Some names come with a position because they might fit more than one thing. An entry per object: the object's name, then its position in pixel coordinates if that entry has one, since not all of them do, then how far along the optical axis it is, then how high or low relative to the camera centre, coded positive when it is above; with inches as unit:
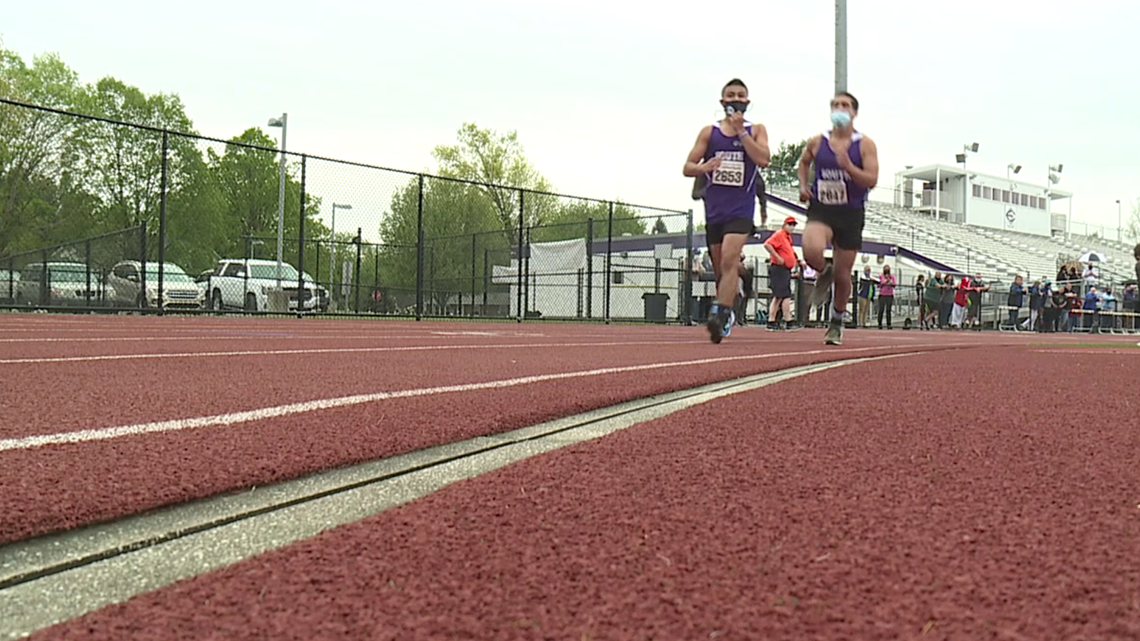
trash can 887.1 -4.4
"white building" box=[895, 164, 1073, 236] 2576.3 +297.7
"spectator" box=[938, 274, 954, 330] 1038.4 +7.2
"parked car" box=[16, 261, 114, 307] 664.4 +1.5
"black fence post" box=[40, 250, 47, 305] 681.0 +1.7
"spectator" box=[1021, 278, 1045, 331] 1089.4 +7.6
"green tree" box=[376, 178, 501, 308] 812.0 +60.3
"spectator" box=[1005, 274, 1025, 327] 1085.9 +15.0
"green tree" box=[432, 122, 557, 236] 2292.4 +324.5
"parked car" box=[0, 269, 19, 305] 695.7 +1.3
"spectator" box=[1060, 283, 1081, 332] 1096.8 +6.2
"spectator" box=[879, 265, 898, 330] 926.4 +15.6
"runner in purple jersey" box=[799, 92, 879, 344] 280.1 +33.7
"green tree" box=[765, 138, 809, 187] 3501.5 +541.5
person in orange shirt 555.2 +20.3
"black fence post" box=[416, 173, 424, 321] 658.2 +28.8
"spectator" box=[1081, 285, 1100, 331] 1052.5 +6.4
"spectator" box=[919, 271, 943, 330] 1017.5 +9.8
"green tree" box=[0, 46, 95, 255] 1273.4 +145.9
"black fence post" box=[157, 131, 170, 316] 556.1 +42.4
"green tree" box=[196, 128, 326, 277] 1008.9 +145.6
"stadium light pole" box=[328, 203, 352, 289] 856.3 +29.6
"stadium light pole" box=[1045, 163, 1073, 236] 2918.3 +398.0
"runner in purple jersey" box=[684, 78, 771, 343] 284.4 +38.2
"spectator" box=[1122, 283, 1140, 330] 1138.0 +10.9
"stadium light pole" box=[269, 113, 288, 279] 1053.2 +184.9
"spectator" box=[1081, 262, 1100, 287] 1033.2 +36.7
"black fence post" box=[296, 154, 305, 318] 599.2 +17.4
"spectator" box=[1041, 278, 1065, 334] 1084.3 +6.9
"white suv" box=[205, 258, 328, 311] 831.7 +6.0
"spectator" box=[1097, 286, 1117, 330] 1146.9 +9.1
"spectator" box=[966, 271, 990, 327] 1098.7 +7.3
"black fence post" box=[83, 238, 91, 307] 664.1 +19.3
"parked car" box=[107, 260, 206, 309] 595.8 +3.4
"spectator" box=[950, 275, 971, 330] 1050.7 +9.8
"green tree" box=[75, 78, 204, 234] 1362.0 +173.5
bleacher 1943.9 +143.1
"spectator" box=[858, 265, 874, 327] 963.3 +11.3
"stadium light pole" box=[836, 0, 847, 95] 514.9 +138.5
